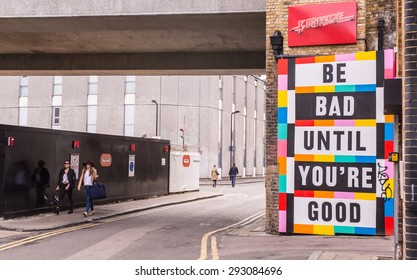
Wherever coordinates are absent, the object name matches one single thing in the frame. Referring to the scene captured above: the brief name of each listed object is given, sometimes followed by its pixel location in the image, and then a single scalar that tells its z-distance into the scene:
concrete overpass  15.62
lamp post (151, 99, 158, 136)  54.69
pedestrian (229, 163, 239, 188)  45.31
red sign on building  14.23
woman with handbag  18.42
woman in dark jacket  18.72
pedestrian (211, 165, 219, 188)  44.91
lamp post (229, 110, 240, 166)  62.31
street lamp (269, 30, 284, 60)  14.63
